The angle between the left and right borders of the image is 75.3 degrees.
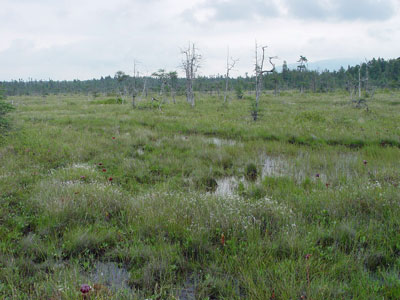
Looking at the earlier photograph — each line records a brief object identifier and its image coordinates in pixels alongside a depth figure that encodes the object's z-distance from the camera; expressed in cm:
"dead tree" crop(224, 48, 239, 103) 3809
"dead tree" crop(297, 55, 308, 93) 6217
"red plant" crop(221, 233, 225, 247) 379
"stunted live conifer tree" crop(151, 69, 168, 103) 4548
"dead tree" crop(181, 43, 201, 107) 3650
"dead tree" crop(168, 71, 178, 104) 4917
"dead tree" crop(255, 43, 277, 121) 2668
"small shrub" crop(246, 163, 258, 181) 781
